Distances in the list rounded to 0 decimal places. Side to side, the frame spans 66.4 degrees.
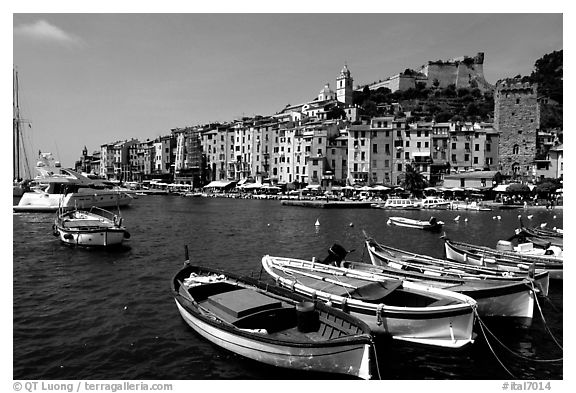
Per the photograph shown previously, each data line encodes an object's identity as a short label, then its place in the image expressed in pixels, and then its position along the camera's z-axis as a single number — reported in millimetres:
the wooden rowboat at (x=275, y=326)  8555
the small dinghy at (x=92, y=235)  23641
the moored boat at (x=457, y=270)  14428
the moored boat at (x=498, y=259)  17469
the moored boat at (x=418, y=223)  34594
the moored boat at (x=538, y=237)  24406
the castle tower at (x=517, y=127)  70125
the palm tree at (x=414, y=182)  65812
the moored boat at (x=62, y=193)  48962
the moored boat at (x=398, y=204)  55356
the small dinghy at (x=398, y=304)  10680
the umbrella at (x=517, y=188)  61969
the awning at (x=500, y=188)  62094
